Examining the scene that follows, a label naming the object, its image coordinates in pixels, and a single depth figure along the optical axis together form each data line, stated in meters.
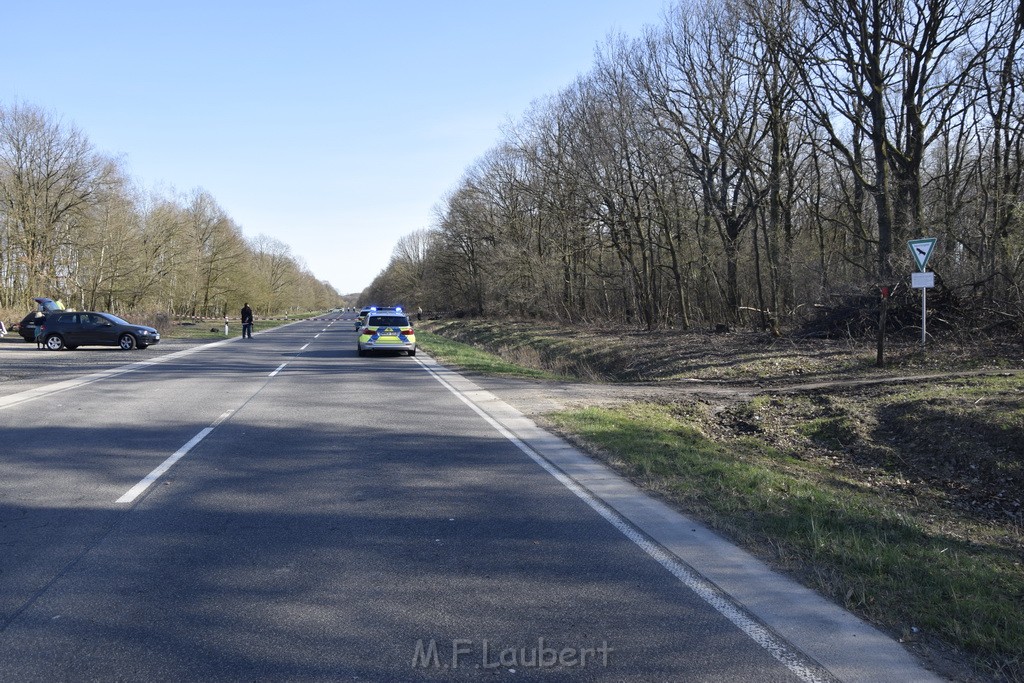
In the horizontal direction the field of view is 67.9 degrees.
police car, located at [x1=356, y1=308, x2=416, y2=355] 27.23
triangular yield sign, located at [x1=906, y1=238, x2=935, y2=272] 16.86
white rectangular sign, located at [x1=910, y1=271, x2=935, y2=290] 17.03
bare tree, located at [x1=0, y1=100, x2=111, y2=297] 44.41
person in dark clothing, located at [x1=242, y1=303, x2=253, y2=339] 39.50
